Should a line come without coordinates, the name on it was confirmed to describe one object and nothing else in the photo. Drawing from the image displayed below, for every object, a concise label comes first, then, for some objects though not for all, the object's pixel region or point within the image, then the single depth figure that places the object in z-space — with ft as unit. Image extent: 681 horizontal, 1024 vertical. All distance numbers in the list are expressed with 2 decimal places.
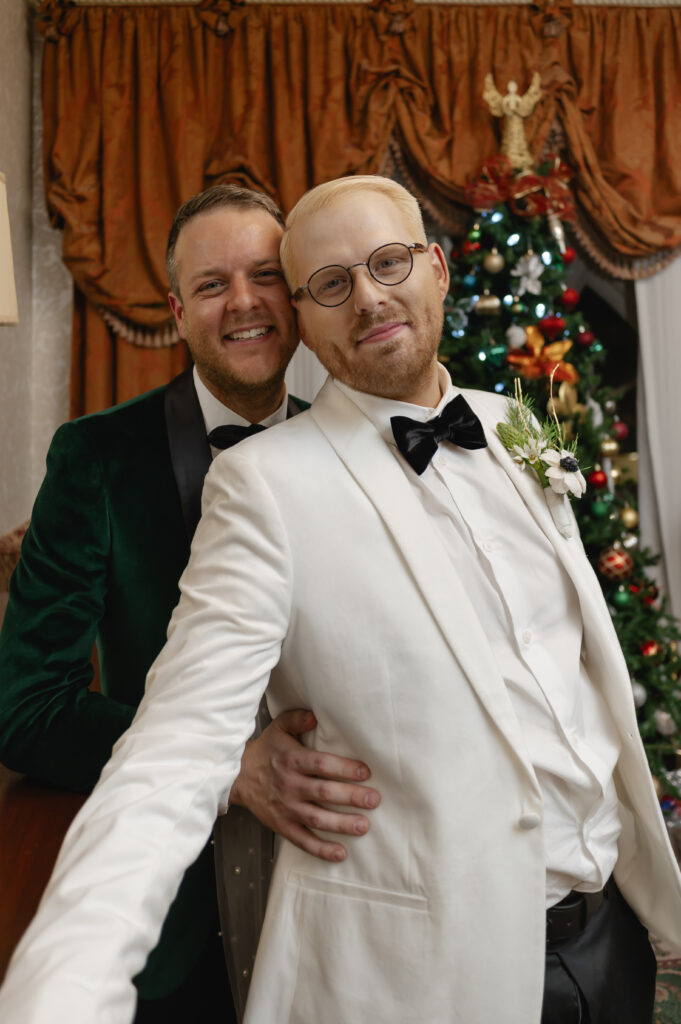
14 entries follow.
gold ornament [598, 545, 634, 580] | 11.93
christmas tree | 12.08
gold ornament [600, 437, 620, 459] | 12.70
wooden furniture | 3.70
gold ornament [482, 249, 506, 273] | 12.82
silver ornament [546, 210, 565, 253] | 13.14
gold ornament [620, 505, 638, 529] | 12.85
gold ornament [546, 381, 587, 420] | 12.41
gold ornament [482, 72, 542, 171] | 13.55
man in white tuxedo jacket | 3.07
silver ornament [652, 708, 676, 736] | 11.85
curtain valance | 13.73
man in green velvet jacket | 4.69
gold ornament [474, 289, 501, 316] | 12.80
